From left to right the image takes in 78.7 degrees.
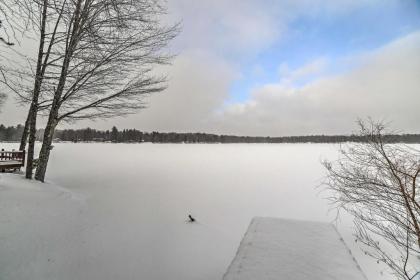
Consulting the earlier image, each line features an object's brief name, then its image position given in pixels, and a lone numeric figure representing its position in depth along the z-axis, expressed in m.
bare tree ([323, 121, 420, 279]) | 4.14
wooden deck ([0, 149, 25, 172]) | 9.62
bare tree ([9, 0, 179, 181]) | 7.61
